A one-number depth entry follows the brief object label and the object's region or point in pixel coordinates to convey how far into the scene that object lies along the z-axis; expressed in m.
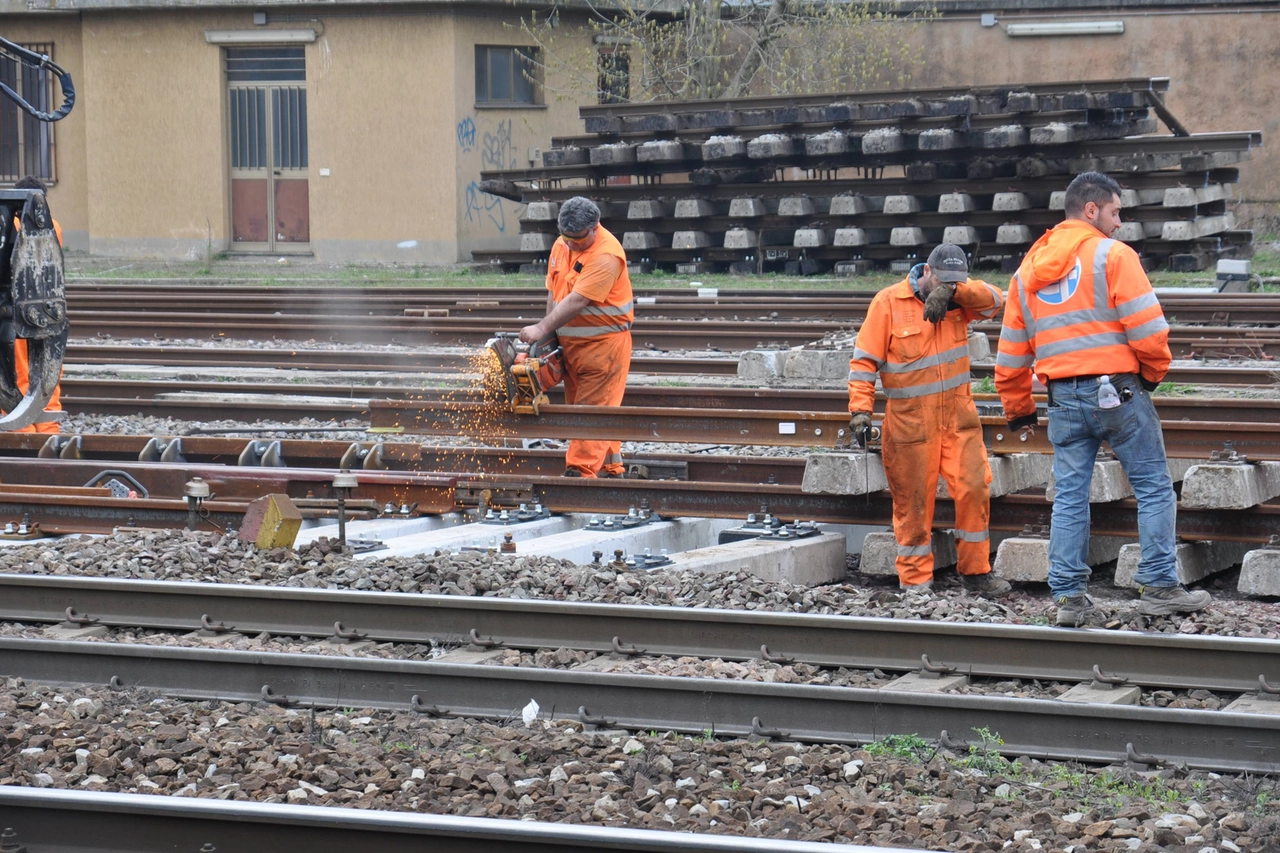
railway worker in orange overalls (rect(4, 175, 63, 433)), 10.88
